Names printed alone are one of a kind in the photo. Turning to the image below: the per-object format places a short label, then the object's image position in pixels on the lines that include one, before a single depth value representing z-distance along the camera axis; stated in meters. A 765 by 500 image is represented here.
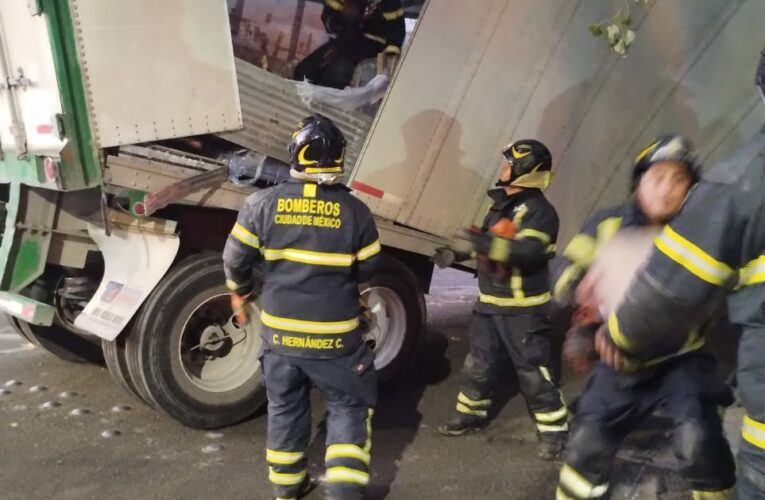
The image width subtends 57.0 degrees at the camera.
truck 3.40
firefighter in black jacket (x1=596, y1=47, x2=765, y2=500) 1.68
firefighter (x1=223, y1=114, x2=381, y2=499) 2.93
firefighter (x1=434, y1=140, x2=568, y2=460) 3.61
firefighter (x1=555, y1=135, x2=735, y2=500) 2.53
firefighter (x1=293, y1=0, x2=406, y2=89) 4.76
